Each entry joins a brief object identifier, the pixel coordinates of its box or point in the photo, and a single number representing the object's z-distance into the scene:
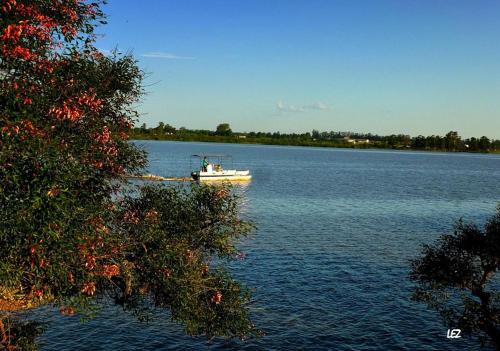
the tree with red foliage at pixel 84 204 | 12.28
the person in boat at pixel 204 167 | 117.36
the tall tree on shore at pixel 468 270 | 24.12
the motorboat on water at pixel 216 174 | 114.81
